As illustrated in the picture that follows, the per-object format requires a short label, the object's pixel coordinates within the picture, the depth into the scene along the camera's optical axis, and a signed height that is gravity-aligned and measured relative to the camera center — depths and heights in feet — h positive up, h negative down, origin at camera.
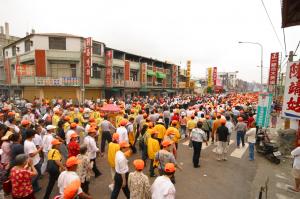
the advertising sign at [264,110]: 36.83 -4.09
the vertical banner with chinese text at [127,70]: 99.49 +9.03
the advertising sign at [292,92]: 24.70 -0.38
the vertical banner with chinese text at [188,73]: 143.95 +12.10
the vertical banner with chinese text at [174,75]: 149.89 +10.10
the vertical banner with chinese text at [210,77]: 160.36 +9.67
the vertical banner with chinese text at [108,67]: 84.02 +8.92
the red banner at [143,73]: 111.65 +8.55
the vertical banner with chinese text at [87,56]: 72.36 +11.87
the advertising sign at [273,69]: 59.06 +6.31
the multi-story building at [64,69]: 73.72 +7.60
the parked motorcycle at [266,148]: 28.18 -9.37
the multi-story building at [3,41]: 110.01 +30.84
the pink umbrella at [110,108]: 36.59 -4.14
